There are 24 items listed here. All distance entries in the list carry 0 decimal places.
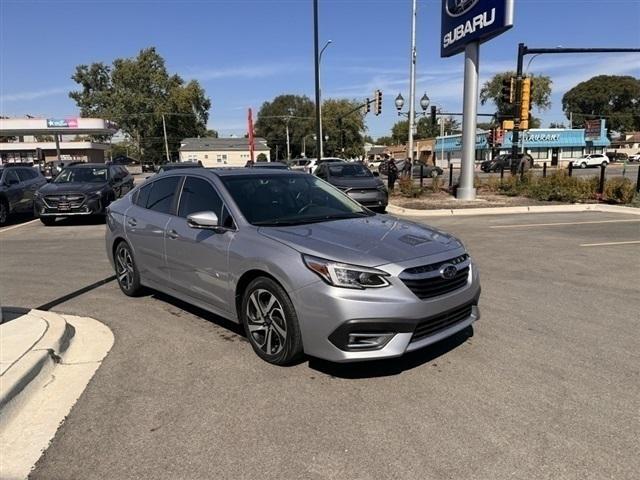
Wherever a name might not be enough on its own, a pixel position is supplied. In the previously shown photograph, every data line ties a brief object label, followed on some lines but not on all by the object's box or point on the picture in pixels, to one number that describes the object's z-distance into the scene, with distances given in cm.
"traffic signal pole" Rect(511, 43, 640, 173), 2028
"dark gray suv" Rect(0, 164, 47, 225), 1534
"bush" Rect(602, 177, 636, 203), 1656
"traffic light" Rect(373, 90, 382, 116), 3647
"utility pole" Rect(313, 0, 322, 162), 2403
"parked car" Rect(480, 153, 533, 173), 4568
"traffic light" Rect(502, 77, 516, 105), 2206
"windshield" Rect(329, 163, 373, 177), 1741
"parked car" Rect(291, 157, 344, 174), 4294
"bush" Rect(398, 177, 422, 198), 1984
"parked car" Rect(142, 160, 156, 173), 7988
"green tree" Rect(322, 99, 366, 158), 9538
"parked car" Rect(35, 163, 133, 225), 1434
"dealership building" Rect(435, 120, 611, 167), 7312
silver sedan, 374
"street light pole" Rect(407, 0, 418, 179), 2753
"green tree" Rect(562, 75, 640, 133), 11738
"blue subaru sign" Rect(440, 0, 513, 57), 1644
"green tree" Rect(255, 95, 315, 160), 11456
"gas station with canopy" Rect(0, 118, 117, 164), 4659
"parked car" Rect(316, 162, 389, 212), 1608
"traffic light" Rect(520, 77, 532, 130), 2119
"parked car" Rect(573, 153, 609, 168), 5947
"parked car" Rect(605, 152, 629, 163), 7814
